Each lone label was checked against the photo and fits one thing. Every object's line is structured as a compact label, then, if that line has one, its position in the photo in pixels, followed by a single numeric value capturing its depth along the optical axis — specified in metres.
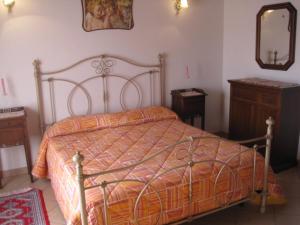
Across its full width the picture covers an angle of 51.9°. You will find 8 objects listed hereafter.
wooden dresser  3.52
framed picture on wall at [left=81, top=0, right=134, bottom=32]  3.77
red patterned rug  2.81
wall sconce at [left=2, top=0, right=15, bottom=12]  3.33
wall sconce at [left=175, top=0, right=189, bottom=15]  4.13
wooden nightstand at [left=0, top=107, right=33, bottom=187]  3.30
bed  2.14
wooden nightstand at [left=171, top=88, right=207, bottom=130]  4.20
